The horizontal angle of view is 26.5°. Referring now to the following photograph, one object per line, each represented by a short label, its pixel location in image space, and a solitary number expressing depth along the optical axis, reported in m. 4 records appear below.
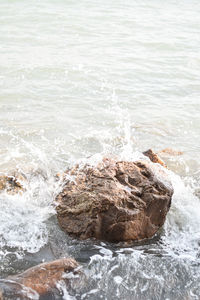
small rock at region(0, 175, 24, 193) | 5.24
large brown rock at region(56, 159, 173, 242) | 4.48
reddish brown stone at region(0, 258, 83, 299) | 3.71
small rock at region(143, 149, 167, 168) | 6.00
